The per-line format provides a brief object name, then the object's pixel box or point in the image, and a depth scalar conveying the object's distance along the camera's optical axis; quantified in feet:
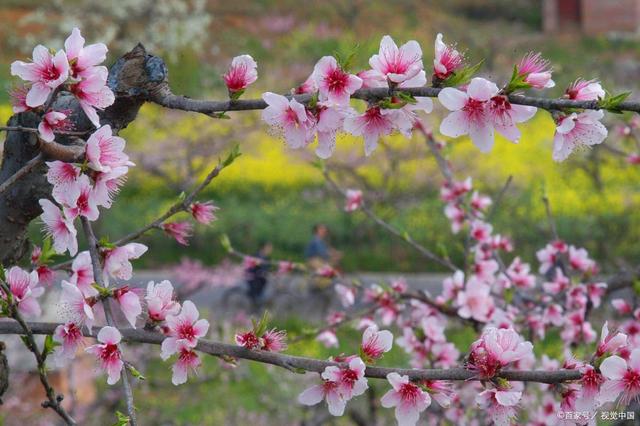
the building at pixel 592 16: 66.03
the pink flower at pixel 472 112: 3.96
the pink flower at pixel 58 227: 4.11
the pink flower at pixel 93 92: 4.02
